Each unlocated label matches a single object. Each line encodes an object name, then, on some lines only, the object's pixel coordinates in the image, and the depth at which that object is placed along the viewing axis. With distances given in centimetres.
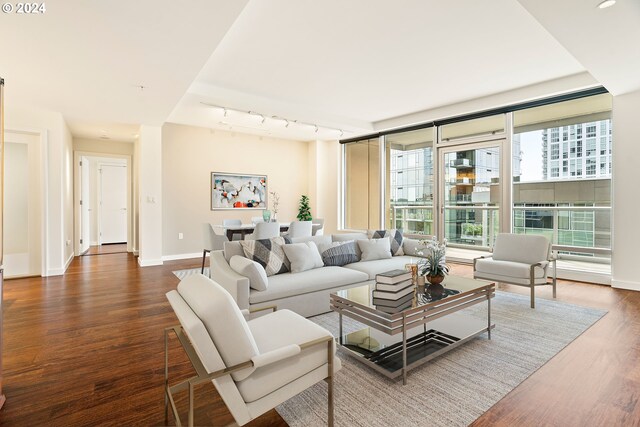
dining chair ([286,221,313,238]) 574
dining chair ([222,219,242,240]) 636
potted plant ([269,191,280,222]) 838
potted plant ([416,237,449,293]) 296
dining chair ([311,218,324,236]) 661
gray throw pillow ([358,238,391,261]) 433
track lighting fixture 562
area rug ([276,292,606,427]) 181
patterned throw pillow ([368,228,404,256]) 476
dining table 561
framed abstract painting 753
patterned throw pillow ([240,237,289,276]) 346
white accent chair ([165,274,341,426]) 141
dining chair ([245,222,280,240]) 523
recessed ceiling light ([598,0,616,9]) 234
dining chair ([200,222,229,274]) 550
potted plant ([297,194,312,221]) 863
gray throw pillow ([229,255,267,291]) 298
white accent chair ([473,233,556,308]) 376
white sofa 297
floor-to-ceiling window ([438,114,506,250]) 575
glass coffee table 223
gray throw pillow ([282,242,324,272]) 361
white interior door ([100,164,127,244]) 916
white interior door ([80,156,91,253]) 756
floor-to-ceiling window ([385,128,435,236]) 680
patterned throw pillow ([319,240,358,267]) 402
